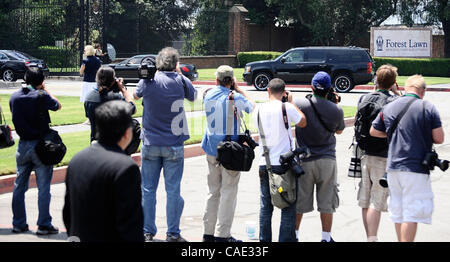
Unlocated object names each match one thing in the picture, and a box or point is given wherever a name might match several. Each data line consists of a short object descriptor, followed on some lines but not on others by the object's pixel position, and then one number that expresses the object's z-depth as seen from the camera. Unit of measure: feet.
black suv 88.12
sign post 128.77
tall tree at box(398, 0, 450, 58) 133.54
